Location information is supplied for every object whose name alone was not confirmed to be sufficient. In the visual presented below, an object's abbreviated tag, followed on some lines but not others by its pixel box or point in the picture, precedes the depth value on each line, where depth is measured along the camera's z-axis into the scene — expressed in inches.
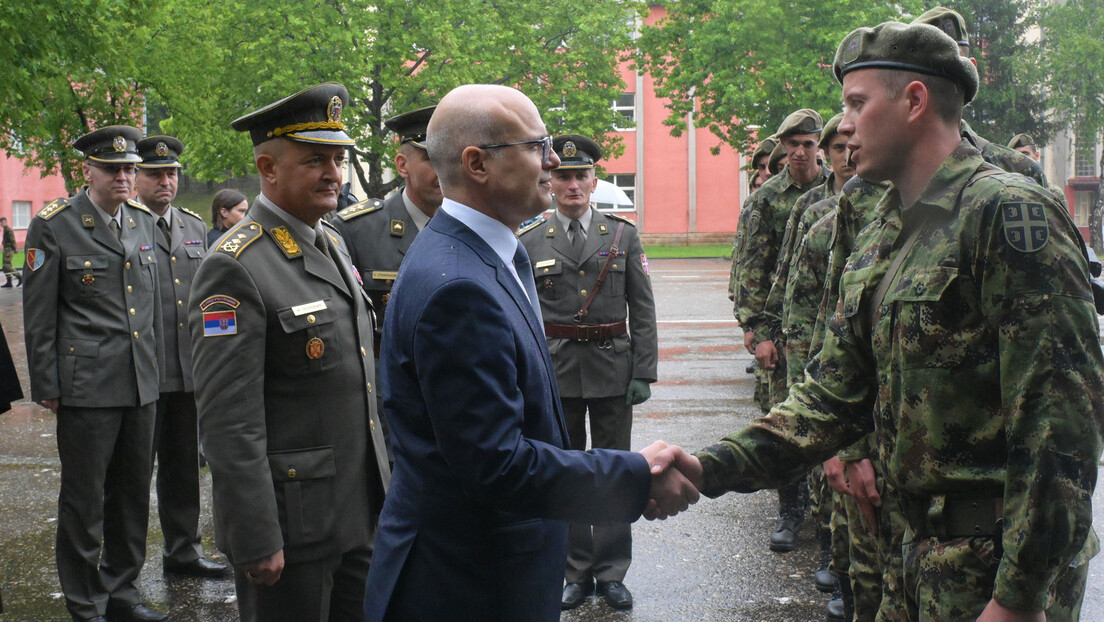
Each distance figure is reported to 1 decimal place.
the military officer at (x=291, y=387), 133.7
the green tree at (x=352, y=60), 959.6
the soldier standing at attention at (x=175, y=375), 237.5
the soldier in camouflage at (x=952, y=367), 92.8
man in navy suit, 95.5
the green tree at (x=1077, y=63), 1676.9
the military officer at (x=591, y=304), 237.6
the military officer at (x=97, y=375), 209.2
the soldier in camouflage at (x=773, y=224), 270.5
